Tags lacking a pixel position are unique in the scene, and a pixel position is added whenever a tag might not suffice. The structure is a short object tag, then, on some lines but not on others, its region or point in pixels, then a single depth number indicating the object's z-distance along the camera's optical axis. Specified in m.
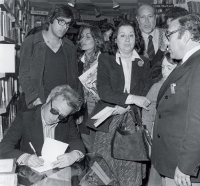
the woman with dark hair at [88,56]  2.98
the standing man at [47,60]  2.49
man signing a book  1.87
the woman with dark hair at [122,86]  2.28
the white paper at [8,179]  1.28
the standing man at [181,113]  1.36
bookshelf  1.81
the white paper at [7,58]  1.80
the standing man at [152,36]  2.68
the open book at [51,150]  1.66
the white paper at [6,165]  1.39
